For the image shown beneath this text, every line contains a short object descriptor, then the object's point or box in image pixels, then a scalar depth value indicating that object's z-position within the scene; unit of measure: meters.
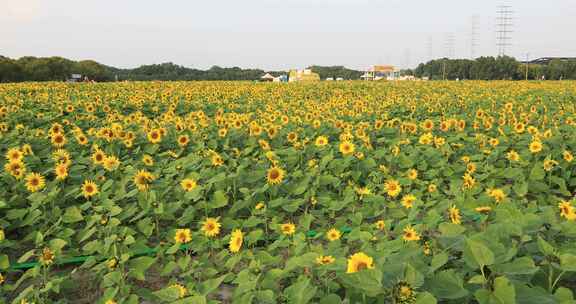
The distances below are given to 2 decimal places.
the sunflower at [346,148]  4.64
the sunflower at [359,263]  1.66
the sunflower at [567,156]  4.28
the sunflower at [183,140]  5.21
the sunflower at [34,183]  3.54
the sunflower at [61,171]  3.68
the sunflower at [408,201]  3.31
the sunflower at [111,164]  3.92
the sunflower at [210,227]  2.77
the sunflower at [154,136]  5.25
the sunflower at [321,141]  4.89
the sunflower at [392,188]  3.41
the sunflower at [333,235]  2.70
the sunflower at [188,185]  3.53
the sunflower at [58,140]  4.79
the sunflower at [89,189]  3.46
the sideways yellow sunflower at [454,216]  2.56
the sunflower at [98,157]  4.13
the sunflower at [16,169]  3.72
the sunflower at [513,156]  4.28
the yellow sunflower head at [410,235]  2.29
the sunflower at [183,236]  2.71
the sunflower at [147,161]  4.36
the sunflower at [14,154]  4.11
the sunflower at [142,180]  3.52
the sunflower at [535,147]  4.45
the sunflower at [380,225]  2.75
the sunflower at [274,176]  3.80
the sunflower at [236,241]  2.39
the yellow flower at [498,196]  2.72
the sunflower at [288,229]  2.67
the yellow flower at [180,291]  1.96
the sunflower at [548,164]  4.00
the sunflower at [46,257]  2.44
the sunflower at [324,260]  2.00
